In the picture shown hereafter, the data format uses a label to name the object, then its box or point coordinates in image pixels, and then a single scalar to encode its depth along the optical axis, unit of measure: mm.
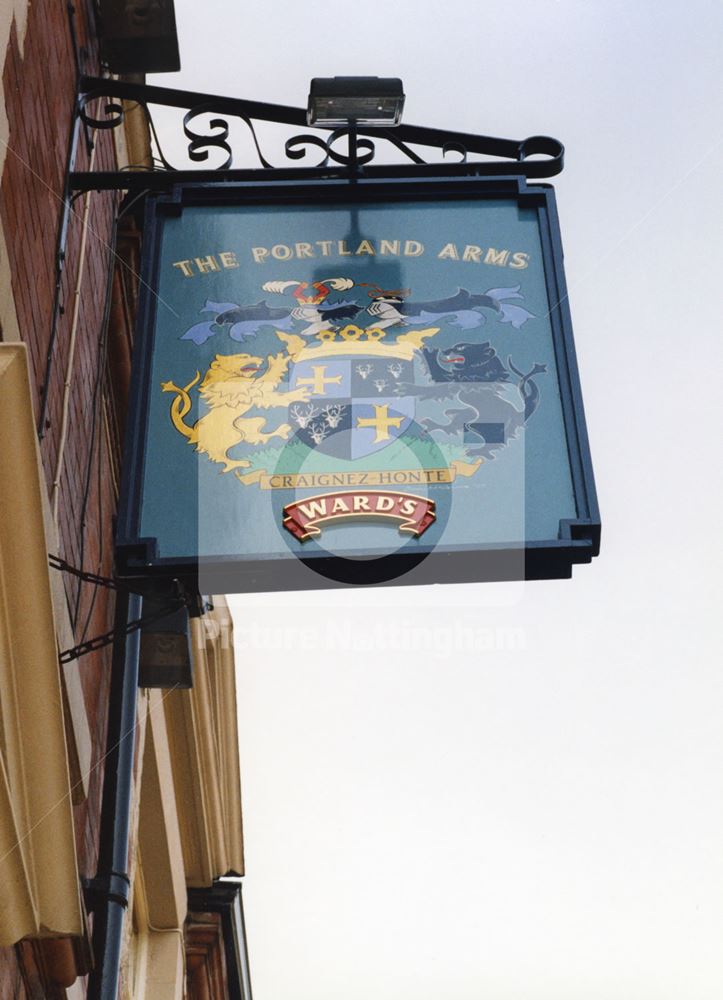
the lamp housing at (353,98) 6488
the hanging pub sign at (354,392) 5129
